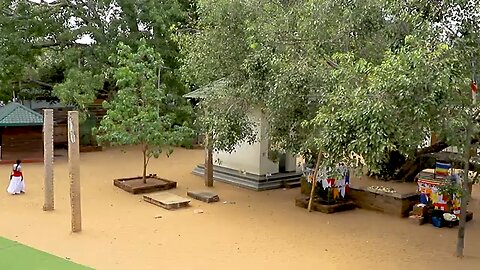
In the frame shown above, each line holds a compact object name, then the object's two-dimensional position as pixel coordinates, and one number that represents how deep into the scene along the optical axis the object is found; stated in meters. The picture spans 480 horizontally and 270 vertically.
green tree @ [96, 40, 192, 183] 15.35
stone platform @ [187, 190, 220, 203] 14.22
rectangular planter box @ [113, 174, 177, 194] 15.06
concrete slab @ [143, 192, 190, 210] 13.42
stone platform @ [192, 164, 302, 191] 16.11
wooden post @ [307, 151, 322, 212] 13.47
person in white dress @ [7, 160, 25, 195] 14.27
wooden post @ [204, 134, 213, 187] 16.00
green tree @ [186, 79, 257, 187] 12.26
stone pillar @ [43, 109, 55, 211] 12.53
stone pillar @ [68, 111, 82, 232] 11.05
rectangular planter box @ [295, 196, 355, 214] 13.39
